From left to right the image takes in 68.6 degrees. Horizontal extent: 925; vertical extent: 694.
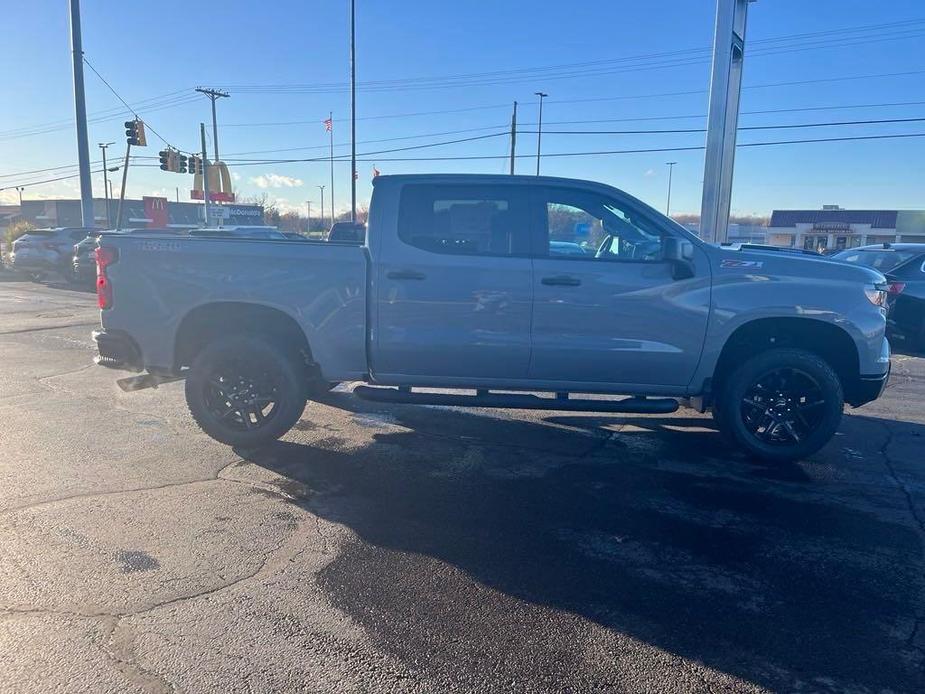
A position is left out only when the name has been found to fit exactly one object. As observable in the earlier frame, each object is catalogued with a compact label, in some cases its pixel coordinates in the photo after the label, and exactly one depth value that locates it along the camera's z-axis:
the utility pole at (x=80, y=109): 18.41
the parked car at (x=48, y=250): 20.67
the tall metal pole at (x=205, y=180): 34.56
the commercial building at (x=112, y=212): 61.21
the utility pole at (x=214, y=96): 45.94
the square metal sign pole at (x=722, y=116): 9.72
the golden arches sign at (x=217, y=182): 36.38
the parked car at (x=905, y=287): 10.20
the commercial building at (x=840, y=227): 51.53
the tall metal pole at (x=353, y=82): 26.61
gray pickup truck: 5.10
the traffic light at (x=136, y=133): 24.48
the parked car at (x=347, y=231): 13.41
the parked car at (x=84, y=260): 18.84
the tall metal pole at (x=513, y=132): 39.69
